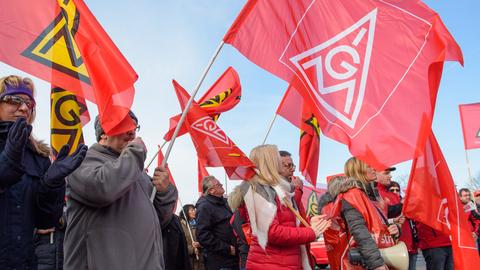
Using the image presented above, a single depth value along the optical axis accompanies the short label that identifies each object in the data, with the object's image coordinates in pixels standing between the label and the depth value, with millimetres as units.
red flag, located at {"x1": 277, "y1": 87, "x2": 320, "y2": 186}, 5918
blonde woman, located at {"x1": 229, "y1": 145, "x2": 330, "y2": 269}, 4086
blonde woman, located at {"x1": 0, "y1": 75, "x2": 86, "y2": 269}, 2531
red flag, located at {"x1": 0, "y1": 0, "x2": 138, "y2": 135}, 3352
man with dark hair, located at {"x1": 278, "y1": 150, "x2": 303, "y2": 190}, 5823
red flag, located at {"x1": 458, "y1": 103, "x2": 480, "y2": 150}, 9859
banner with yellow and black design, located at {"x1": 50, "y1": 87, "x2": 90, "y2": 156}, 3262
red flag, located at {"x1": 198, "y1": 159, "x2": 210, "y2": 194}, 9720
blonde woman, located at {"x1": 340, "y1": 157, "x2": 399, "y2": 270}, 4195
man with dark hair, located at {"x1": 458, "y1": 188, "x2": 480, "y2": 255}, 9438
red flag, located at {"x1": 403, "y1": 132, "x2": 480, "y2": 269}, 5125
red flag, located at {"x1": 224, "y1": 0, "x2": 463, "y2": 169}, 3904
